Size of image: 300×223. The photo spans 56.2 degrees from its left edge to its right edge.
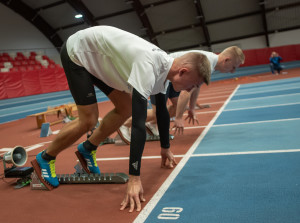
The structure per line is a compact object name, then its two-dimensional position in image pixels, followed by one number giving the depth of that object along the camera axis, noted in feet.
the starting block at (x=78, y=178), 9.95
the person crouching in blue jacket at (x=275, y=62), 52.60
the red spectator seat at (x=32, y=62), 73.73
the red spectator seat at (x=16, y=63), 69.85
